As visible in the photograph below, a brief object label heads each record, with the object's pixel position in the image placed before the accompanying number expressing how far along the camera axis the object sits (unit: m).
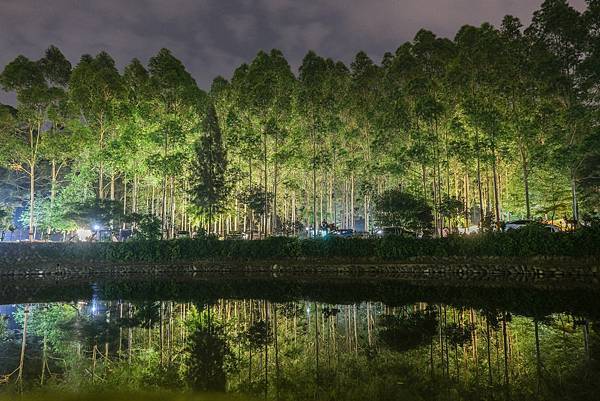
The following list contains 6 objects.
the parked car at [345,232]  35.63
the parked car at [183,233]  39.17
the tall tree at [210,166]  34.66
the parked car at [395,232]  31.93
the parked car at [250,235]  36.51
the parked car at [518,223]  27.27
